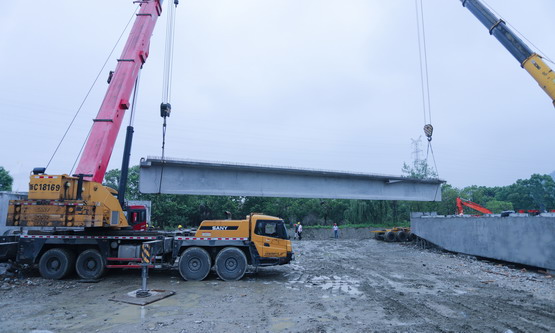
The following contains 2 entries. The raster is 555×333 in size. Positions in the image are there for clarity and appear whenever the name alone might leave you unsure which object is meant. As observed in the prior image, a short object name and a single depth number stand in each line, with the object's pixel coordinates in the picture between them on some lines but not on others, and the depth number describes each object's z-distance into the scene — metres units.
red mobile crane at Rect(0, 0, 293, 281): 11.09
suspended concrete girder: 16.84
